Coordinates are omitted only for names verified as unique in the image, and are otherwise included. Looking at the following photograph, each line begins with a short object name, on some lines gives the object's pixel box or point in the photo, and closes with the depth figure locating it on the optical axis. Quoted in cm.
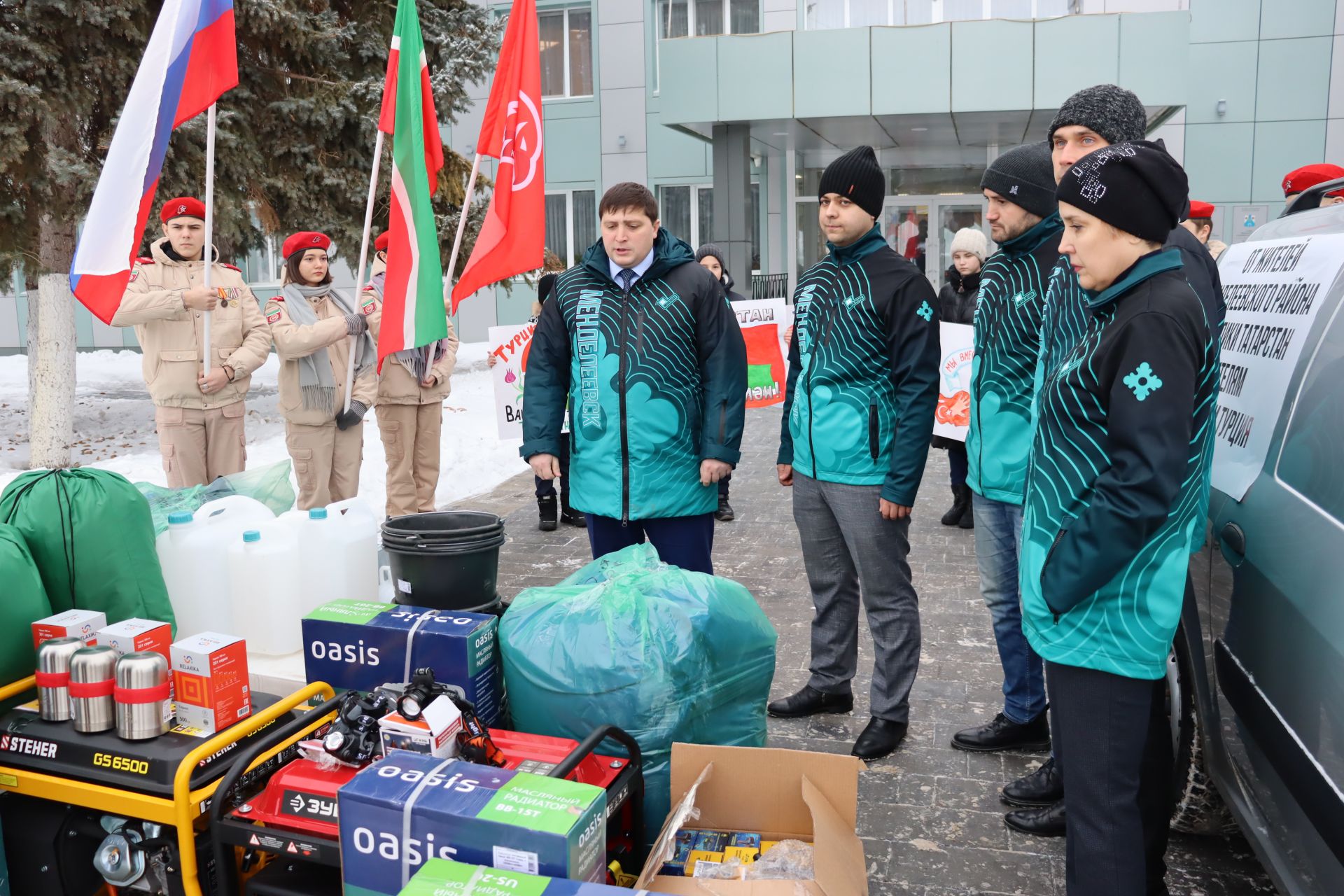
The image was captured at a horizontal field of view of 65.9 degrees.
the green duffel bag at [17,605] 271
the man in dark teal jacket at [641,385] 405
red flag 538
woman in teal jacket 231
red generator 229
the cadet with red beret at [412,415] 674
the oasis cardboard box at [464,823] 202
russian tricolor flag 396
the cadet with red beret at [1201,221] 688
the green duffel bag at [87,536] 289
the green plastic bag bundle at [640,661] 280
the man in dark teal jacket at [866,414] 377
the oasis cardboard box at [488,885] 193
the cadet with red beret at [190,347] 577
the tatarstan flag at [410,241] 462
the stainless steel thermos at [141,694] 251
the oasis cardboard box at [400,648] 277
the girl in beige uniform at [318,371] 593
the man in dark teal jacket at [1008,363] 355
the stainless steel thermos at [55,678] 258
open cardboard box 251
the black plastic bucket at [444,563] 317
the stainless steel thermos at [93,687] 253
